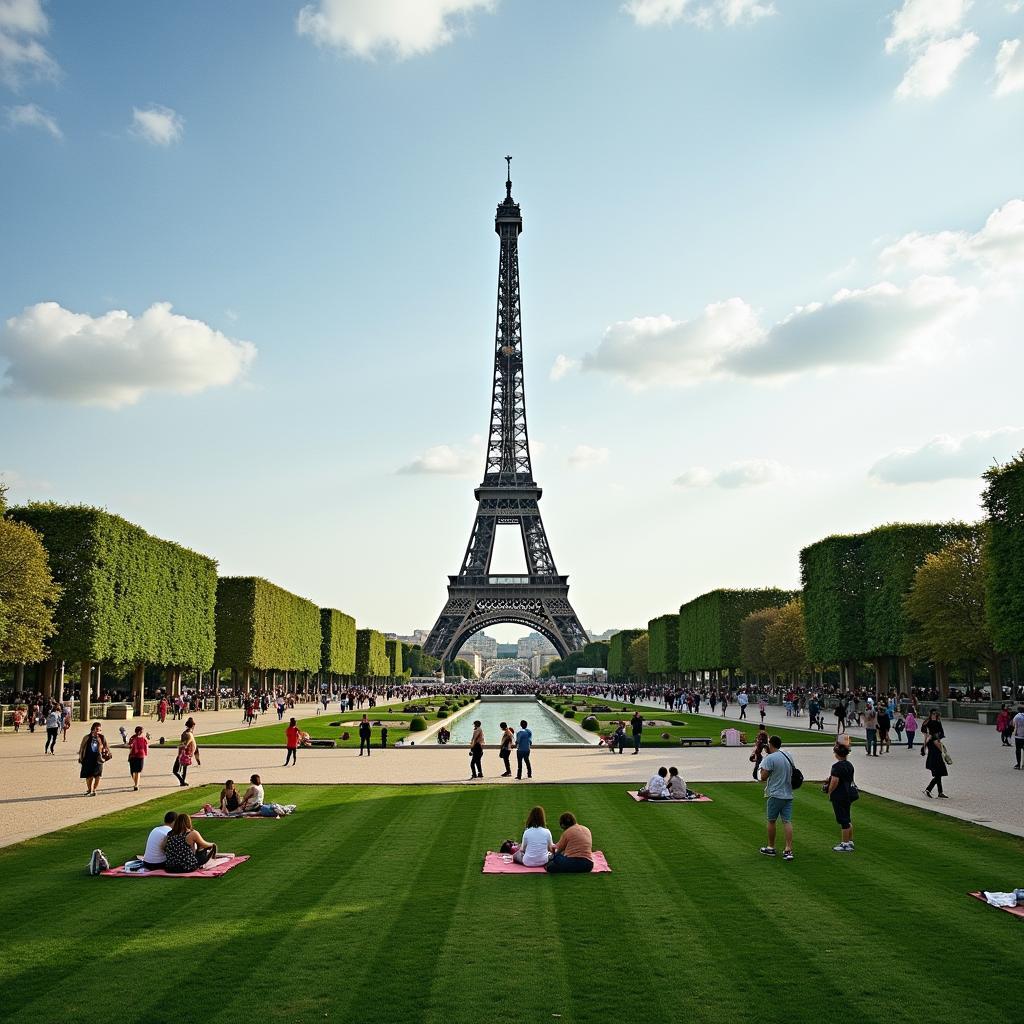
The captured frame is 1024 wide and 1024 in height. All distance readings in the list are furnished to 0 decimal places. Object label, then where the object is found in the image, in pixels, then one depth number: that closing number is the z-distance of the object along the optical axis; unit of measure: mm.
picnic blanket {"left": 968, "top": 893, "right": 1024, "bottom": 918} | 10711
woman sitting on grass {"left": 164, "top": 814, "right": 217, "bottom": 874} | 13055
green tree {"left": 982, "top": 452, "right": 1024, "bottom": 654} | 42594
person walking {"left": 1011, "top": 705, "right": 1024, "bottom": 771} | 25812
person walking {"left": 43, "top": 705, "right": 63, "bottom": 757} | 30811
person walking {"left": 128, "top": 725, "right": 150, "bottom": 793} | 22141
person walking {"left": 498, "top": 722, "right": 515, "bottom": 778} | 25516
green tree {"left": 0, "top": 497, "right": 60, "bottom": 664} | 41219
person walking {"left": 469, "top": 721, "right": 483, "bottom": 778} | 24531
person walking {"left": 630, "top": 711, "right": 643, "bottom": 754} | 32875
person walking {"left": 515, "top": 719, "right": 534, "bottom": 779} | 24734
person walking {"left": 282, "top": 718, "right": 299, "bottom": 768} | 28109
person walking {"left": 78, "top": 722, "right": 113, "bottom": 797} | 21094
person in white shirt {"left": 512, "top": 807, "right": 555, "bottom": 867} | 13320
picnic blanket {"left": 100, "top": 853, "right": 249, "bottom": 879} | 12930
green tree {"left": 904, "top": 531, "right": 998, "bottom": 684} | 51812
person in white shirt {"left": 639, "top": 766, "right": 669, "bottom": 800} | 20125
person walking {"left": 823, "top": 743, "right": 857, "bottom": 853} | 14391
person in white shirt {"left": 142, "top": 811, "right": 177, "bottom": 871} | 13164
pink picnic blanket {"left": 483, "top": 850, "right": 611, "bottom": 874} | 13133
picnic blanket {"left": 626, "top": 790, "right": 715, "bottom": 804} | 20047
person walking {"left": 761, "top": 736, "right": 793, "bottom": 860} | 13719
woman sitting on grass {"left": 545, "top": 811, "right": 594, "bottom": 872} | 13055
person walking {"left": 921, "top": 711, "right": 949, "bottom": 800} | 20006
